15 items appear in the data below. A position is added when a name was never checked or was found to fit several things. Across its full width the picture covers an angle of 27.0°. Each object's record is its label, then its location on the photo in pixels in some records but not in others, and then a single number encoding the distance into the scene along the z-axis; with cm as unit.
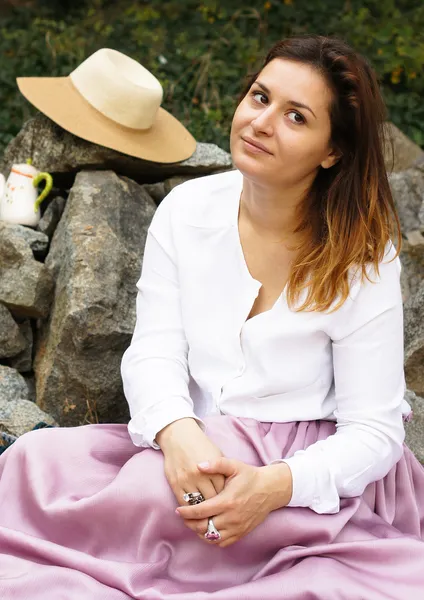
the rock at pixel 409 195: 475
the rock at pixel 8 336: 353
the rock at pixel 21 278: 352
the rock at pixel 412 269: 414
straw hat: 369
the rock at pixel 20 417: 304
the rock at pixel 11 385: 335
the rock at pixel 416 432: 312
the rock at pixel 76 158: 379
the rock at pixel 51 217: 386
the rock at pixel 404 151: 547
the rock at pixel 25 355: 365
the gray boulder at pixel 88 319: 334
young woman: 208
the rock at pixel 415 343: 346
